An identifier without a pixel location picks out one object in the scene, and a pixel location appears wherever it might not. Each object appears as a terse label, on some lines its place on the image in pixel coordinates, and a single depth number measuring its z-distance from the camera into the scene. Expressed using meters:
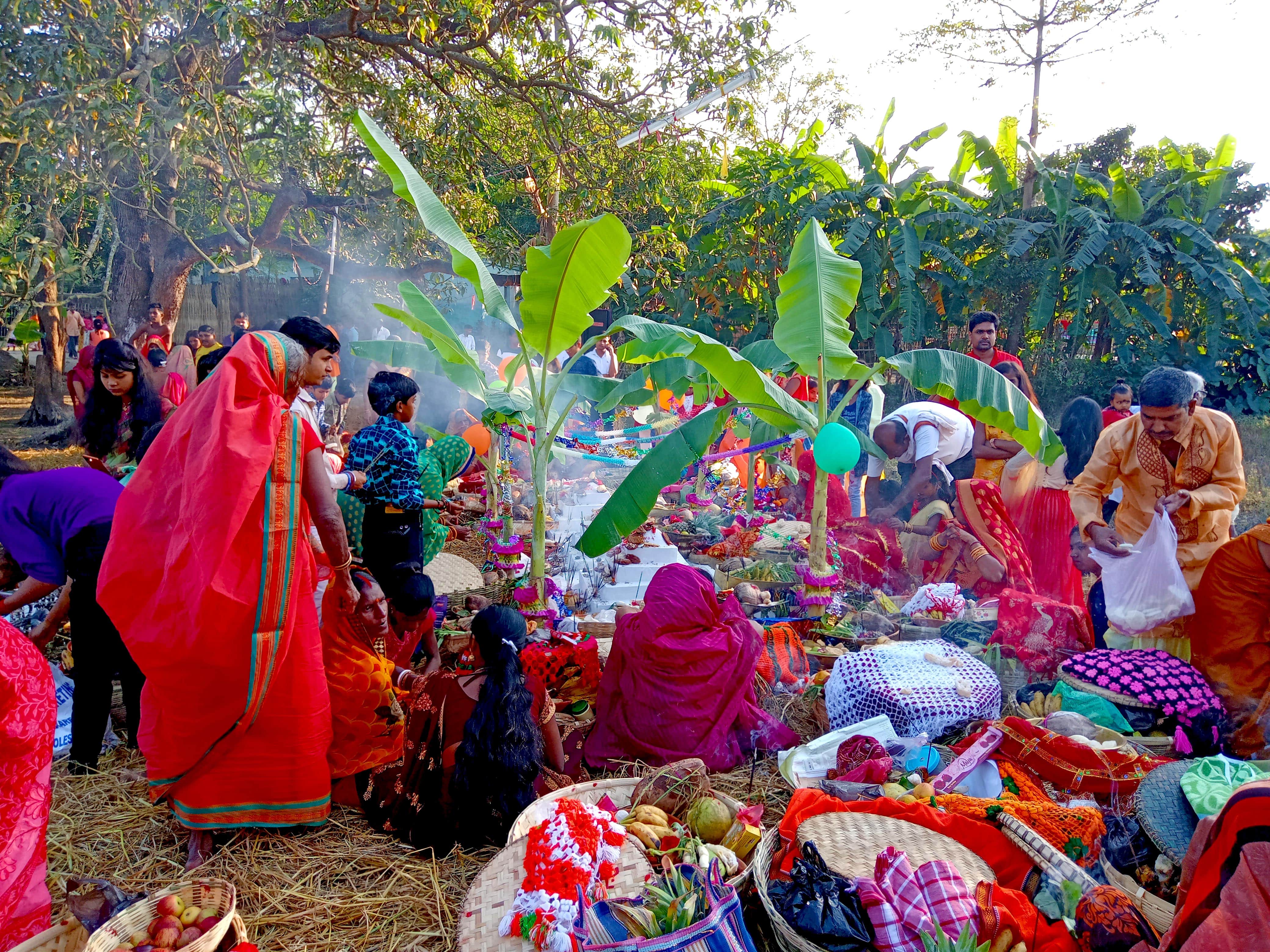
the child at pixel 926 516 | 5.28
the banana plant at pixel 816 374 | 4.61
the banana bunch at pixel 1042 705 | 3.72
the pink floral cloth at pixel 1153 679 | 3.51
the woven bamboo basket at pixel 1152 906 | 2.29
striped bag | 2.11
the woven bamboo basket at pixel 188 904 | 2.12
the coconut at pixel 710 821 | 2.83
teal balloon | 4.40
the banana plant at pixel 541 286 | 4.41
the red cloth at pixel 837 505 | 6.08
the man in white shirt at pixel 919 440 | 5.44
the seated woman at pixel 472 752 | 2.88
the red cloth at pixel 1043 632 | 4.18
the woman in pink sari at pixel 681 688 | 3.54
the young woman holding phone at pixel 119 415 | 4.05
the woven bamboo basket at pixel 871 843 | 2.59
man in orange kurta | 3.98
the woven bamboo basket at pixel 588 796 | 2.75
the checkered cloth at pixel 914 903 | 2.19
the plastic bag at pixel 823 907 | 2.20
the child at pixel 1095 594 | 4.42
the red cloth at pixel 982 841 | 2.30
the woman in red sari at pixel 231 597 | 2.62
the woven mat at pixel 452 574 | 5.79
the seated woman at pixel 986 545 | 4.85
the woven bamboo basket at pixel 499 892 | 2.33
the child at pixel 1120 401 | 6.43
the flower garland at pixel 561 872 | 2.24
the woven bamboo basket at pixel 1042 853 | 2.43
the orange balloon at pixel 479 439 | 7.25
